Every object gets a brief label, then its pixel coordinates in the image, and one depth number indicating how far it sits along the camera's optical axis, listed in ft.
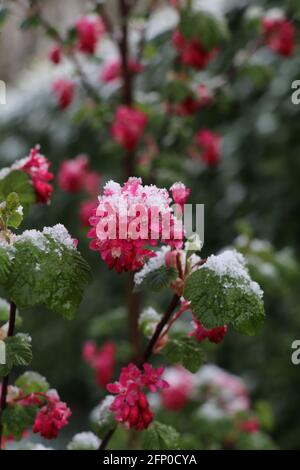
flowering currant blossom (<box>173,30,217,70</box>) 7.59
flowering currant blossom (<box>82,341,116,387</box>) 8.55
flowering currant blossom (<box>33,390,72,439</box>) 3.70
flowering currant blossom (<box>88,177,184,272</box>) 3.12
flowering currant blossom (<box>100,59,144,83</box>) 8.11
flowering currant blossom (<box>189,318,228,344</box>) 3.71
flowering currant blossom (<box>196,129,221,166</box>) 8.90
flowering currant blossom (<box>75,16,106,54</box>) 7.91
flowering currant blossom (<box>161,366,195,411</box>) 9.22
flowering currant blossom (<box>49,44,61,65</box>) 7.70
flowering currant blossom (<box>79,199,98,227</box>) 8.33
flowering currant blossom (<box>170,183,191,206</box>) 3.66
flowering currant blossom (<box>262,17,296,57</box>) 8.30
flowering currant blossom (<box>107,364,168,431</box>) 3.52
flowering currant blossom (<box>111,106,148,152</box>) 7.47
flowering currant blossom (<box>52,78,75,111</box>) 8.53
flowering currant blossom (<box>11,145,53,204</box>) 4.58
